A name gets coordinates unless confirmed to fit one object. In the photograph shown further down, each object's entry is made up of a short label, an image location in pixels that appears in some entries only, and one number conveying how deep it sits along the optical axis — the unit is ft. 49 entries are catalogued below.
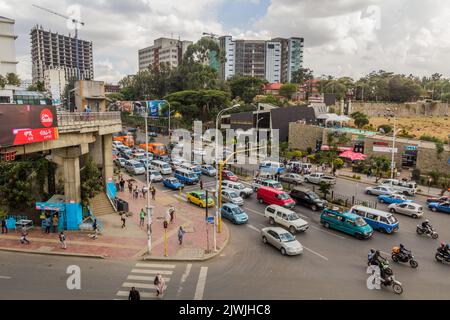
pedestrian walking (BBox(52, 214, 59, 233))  79.05
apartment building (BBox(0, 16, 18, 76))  273.75
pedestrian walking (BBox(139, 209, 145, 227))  84.84
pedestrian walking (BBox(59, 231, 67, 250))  69.56
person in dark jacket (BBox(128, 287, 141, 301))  44.47
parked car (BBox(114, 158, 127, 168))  160.27
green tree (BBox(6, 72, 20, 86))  215.72
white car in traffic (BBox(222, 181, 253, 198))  110.42
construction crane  633.82
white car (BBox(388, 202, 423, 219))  91.66
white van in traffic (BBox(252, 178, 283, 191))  111.75
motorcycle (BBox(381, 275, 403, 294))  52.65
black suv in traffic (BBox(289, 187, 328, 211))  97.76
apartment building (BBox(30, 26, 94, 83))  590.55
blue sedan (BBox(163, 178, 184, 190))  122.11
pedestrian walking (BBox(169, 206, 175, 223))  88.33
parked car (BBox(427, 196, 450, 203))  100.37
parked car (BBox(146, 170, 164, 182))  132.26
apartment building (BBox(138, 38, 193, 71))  538.06
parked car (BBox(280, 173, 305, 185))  126.31
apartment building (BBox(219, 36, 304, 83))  558.15
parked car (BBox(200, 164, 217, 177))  143.64
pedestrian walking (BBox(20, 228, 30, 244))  72.08
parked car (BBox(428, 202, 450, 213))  96.68
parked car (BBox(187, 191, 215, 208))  101.03
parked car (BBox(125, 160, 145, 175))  146.61
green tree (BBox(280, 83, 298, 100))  370.53
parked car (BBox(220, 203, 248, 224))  86.84
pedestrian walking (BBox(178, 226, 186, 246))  72.28
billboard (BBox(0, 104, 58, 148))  55.83
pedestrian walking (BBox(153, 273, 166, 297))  50.83
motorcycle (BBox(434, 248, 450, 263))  63.41
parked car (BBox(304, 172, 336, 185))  124.57
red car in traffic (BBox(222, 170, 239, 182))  130.11
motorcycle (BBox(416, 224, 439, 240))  77.00
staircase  94.44
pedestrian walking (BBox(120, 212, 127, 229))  82.80
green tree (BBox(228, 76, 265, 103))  320.64
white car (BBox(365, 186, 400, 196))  110.11
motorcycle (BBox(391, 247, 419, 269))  61.98
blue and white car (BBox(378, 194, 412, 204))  102.78
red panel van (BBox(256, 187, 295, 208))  96.17
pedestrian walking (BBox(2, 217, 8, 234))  78.89
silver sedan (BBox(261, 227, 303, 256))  66.74
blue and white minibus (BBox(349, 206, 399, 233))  79.20
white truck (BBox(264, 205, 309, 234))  79.25
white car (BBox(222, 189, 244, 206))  100.32
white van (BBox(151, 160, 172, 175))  144.74
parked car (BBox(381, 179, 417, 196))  115.75
